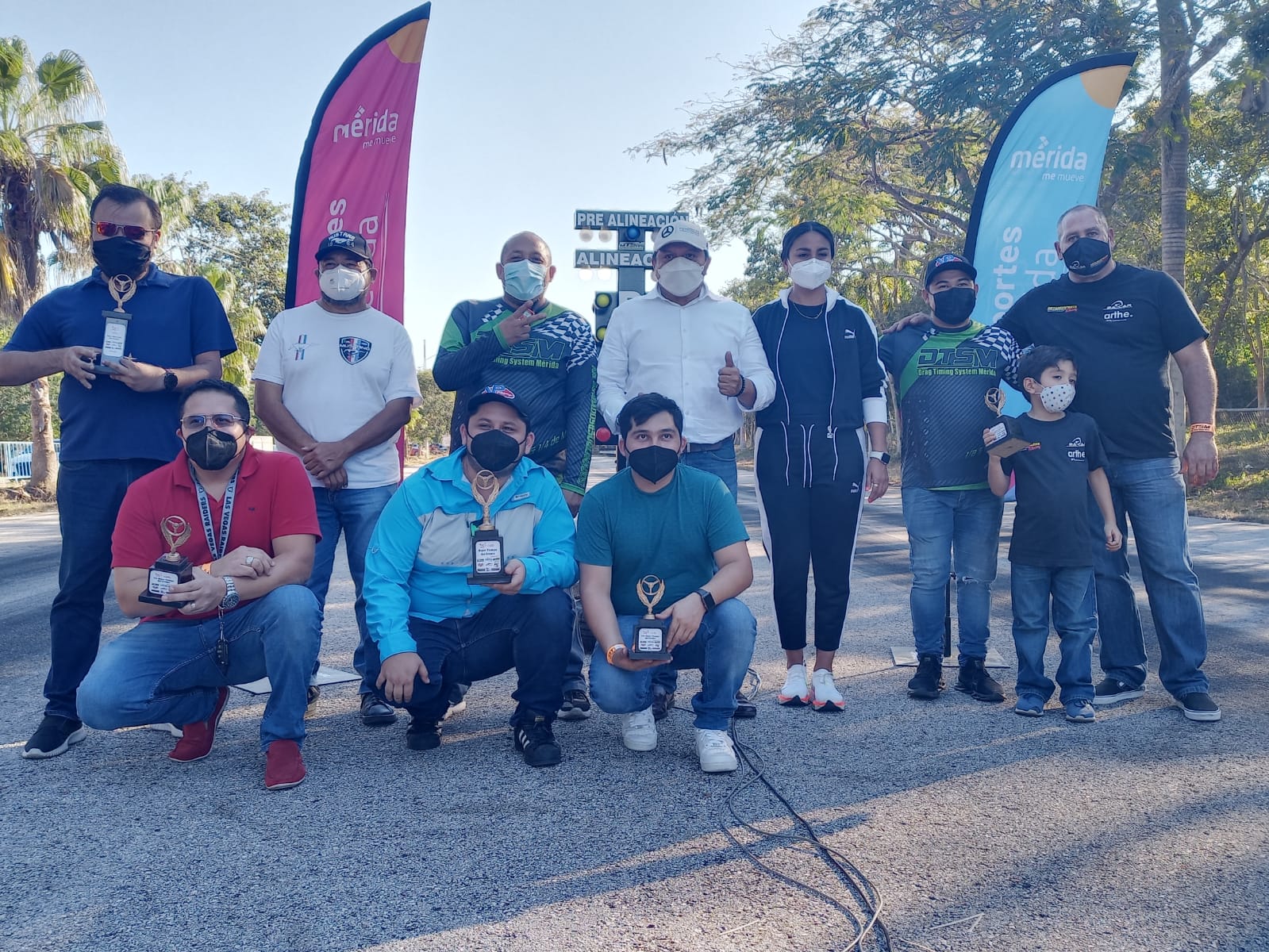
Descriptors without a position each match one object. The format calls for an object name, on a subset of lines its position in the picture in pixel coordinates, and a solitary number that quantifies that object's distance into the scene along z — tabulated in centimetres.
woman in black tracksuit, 457
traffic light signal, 1188
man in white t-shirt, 454
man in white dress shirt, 459
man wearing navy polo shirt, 398
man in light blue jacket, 383
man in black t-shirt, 445
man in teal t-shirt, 381
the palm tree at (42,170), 1842
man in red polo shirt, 357
